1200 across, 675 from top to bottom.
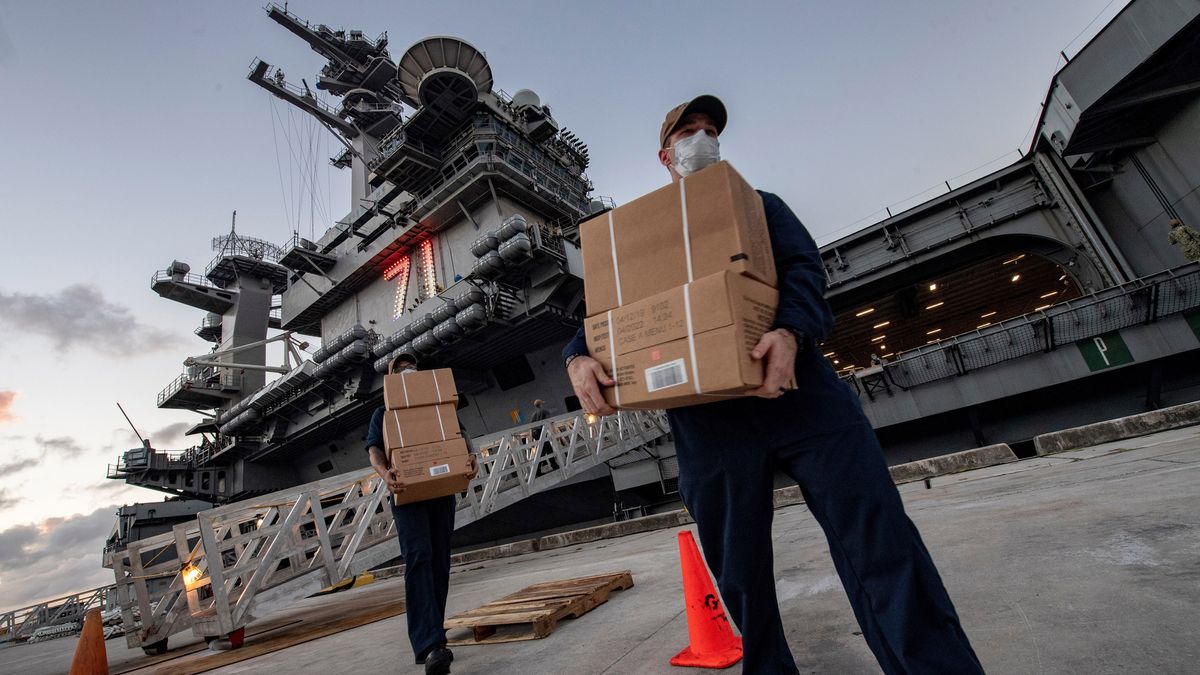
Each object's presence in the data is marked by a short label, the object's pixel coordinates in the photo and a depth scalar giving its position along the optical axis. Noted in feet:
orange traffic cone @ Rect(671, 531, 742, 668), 6.71
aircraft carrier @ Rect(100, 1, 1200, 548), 33.14
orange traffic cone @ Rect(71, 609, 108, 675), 14.35
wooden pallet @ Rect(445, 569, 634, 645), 10.02
